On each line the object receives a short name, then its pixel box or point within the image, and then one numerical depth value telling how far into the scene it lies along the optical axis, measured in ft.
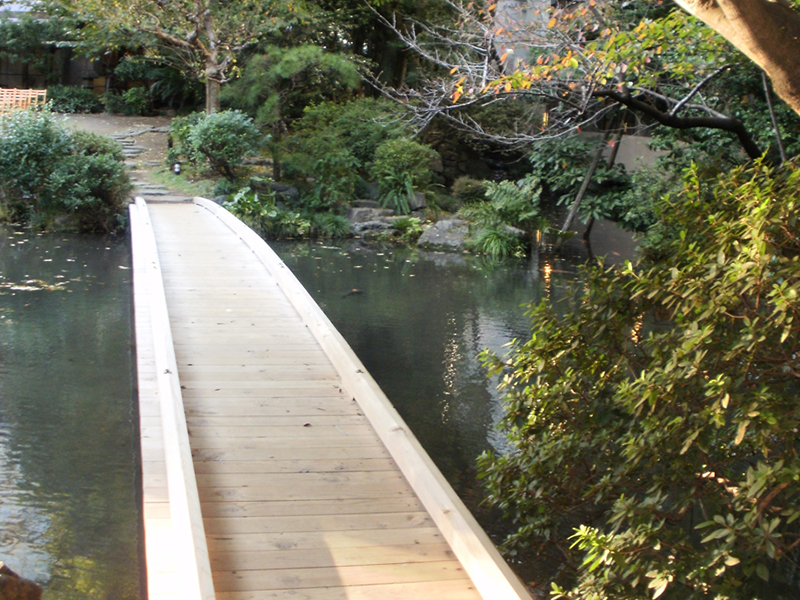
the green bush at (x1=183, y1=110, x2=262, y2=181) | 44.27
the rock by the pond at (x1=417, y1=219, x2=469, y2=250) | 44.78
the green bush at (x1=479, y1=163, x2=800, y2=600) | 7.66
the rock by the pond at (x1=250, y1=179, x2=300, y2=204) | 46.80
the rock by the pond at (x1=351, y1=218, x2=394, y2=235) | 46.73
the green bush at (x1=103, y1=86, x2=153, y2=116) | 67.05
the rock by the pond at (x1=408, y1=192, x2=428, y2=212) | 49.11
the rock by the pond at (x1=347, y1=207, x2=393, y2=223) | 47.39
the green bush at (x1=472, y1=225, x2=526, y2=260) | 42.75
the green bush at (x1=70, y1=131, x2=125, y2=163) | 41.93
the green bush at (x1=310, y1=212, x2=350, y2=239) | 45.73
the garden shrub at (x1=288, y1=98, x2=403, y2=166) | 49.49
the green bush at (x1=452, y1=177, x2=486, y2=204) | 52.75
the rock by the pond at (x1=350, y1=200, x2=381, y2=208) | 48.88
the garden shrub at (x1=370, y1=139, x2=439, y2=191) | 48.49
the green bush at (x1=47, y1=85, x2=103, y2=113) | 66.03
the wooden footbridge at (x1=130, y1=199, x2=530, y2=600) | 9.55
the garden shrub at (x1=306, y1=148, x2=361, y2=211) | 47.09
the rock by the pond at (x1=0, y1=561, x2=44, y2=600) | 9.20
